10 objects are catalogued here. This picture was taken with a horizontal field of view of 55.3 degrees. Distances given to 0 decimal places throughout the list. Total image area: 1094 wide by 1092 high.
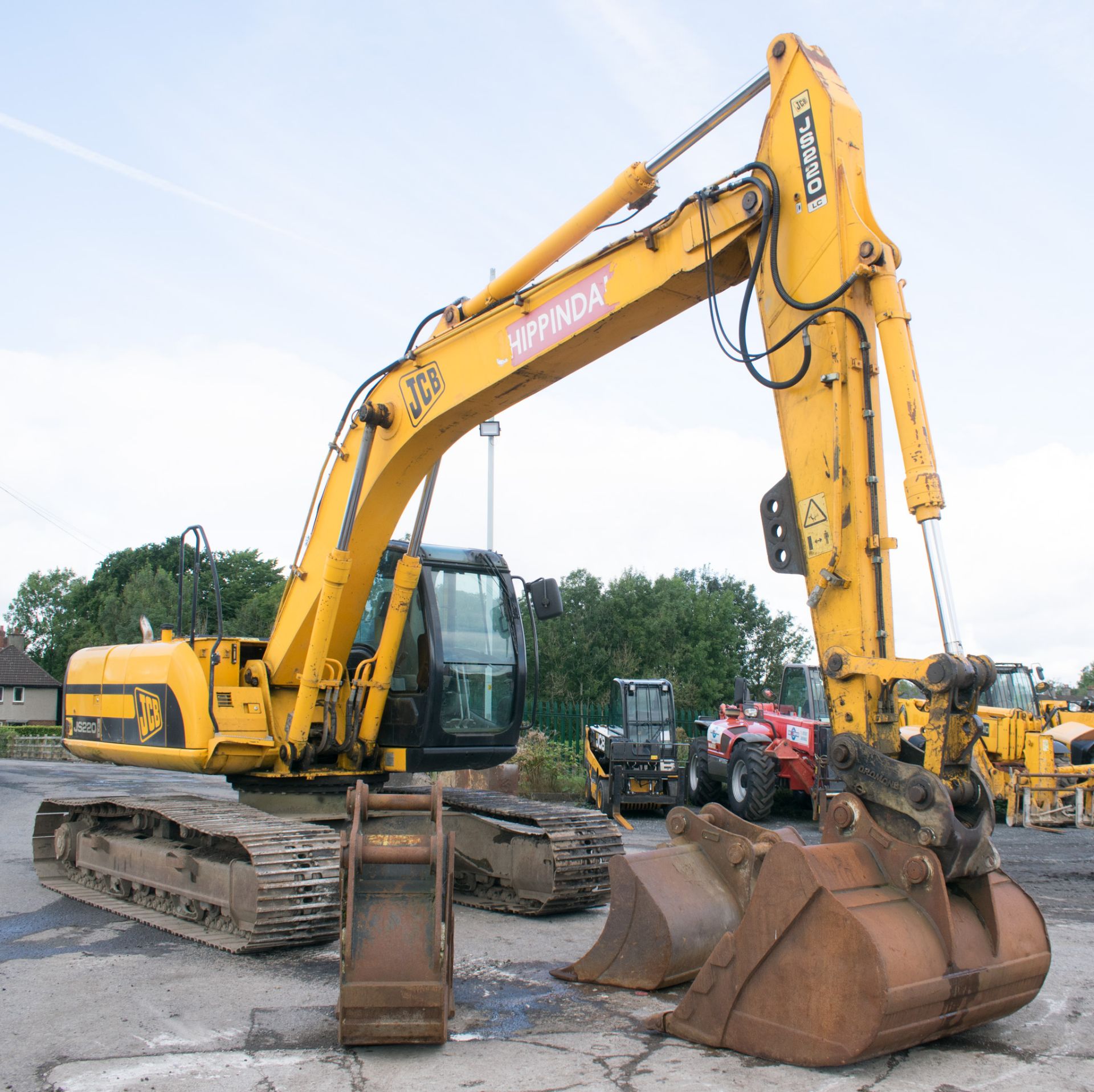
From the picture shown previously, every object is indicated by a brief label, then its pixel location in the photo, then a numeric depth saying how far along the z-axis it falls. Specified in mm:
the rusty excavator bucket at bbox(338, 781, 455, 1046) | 4449
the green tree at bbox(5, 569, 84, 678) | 71562
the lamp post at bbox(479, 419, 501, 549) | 17016
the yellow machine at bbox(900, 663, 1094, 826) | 14664
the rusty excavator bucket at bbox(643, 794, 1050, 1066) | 3969
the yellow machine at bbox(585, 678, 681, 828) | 15281
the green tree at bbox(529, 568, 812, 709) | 45219
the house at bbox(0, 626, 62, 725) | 54781
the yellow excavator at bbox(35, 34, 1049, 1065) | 4168
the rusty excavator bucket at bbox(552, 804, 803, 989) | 5211
